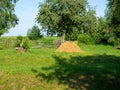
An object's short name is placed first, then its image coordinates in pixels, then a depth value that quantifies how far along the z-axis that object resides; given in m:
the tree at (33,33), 28.35
